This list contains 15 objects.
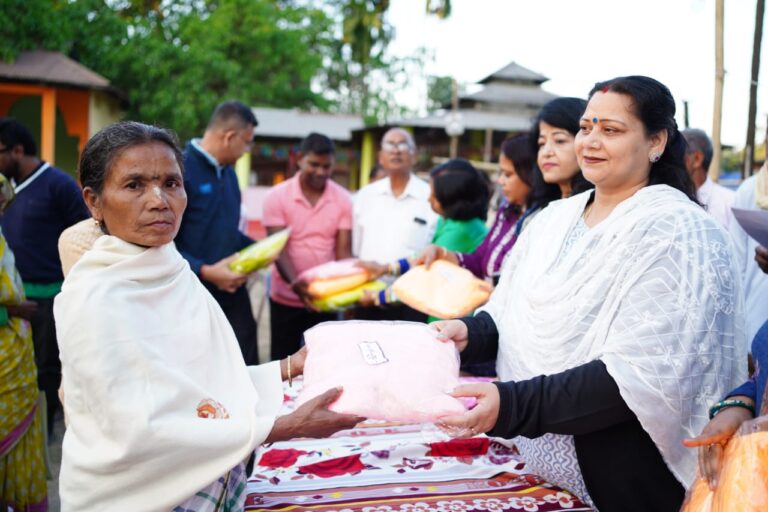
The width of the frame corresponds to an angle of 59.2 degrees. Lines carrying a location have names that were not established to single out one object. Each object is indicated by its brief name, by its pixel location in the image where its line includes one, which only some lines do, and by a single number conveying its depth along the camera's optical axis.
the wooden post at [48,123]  14.91
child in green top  4.57
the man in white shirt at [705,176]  4.83
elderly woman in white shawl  1.55
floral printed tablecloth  2.07
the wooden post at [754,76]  5.56
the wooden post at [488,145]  20.81
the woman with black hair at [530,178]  2.93
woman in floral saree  3.14
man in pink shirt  5.15
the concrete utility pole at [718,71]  5.05
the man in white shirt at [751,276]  3.65
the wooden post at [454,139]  20.80
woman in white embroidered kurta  1.78
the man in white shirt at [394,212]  5.30
